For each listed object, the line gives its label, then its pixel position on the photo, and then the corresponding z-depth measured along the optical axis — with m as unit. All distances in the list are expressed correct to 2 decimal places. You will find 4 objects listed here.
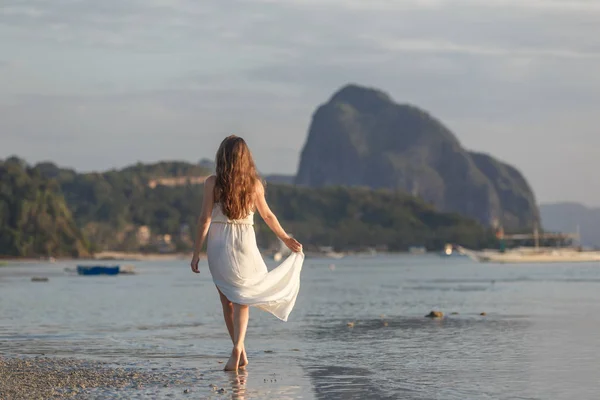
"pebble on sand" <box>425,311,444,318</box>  27.80
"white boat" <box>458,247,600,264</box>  168.75
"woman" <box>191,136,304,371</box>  12.62
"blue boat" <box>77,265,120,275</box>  111.50
